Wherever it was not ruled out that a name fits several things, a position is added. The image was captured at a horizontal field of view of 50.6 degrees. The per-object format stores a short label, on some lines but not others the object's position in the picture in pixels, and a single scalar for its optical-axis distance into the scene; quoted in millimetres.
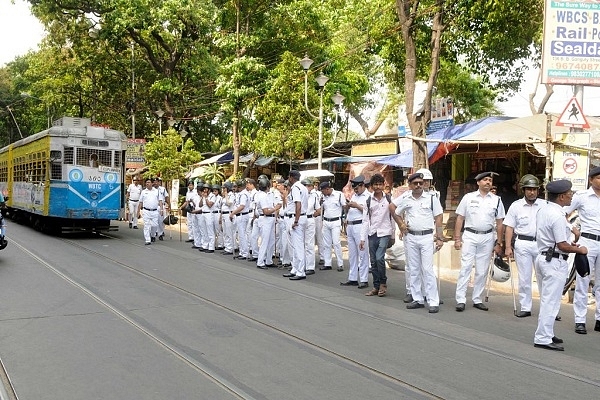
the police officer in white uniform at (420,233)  9000
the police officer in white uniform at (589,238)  7965
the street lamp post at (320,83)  19812
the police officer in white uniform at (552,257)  6805
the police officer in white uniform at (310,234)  12898
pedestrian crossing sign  10312
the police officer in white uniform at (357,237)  11148
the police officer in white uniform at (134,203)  24375
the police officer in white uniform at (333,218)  13250
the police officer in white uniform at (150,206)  18297
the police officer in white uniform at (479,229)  9039
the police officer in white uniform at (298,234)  11875
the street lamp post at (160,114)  32594
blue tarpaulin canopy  18891
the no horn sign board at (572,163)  10344
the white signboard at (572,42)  11031
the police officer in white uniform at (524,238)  8641
